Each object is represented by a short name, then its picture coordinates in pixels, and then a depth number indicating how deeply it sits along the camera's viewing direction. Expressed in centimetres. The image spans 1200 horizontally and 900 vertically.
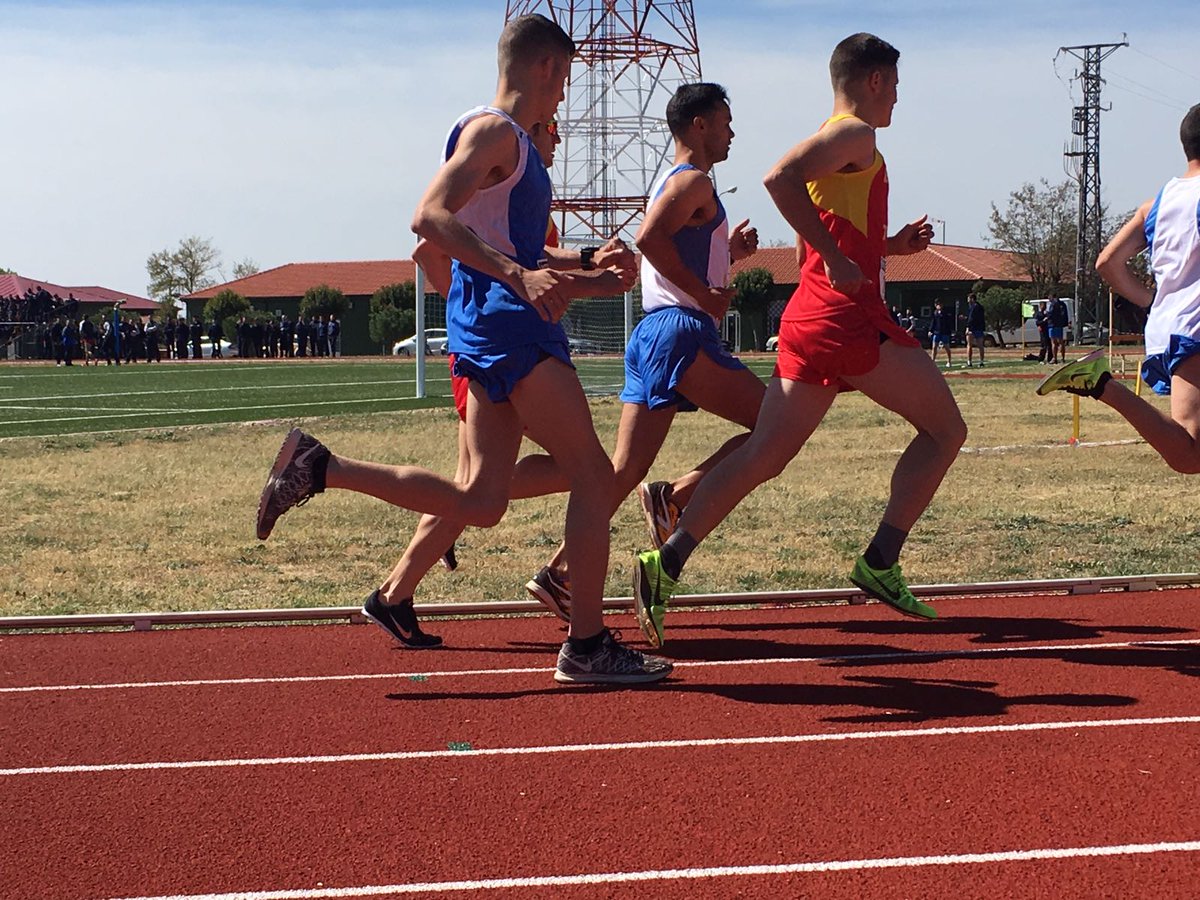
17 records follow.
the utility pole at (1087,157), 7231
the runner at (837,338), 600
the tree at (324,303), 8731
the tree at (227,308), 8831
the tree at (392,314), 7994
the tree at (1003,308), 7306
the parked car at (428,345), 6521
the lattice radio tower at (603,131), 4347
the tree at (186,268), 11050
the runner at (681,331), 648
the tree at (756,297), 7950
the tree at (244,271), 12362
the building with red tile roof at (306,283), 9994
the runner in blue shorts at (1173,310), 638
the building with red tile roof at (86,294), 8969
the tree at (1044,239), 7869
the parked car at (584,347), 3041
